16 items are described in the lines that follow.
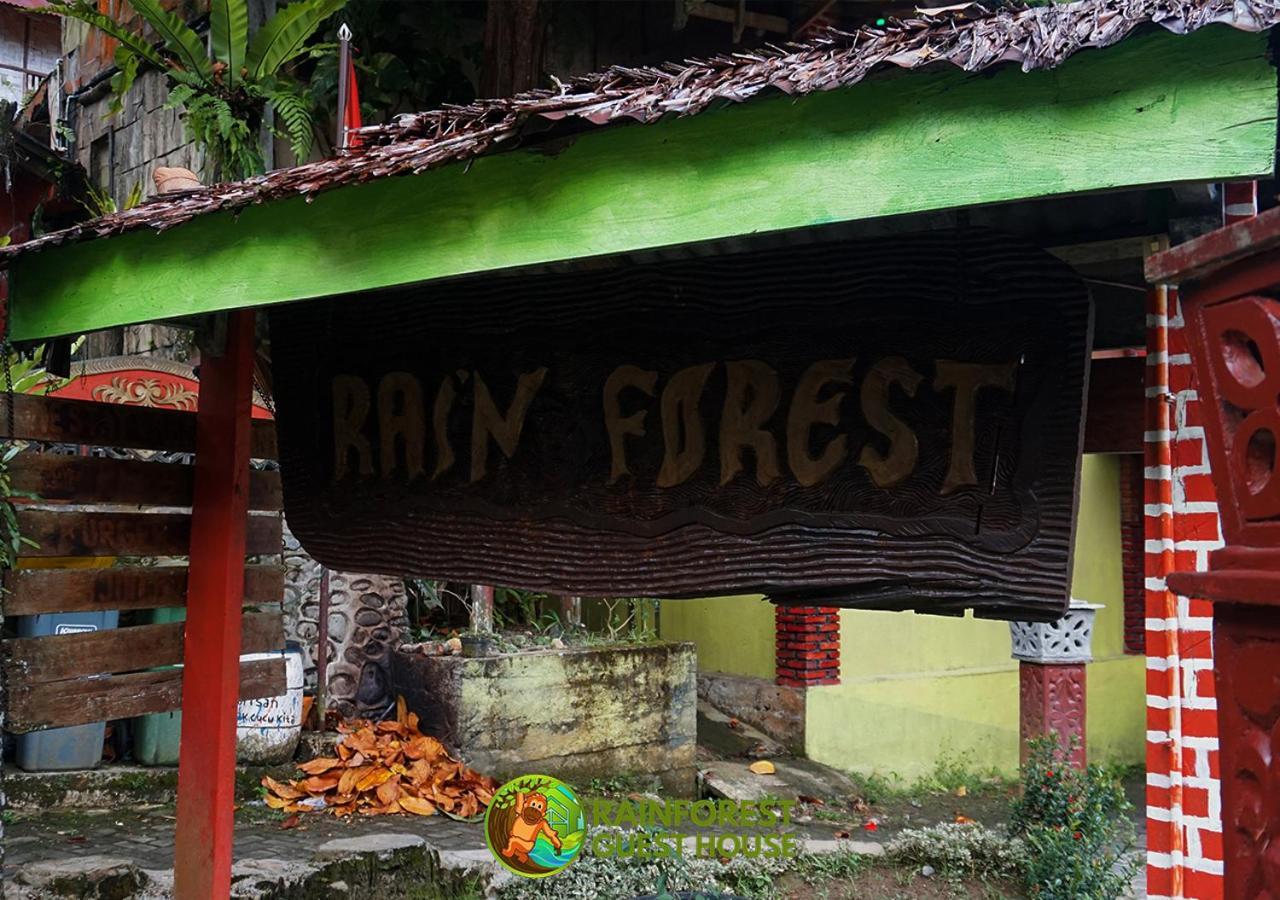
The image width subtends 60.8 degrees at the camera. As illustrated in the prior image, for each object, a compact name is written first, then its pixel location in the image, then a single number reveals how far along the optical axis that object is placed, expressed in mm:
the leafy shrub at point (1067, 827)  6207
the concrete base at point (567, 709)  7508
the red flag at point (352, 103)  6062
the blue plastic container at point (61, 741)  6207
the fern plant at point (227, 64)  5000
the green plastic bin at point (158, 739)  6527
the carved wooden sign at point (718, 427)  2480
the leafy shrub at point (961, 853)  6848
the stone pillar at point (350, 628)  7906
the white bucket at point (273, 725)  6828
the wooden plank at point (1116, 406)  2795
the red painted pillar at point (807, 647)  9500
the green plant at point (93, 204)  4191
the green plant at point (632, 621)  8742
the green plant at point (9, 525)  3594
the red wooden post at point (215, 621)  3932
